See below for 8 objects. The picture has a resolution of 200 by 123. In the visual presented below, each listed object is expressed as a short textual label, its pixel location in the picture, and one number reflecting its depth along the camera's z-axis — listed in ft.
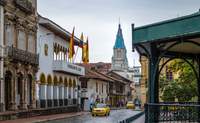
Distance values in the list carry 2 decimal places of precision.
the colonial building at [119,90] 391.81
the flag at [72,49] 202.45
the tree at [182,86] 105.70
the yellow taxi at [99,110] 187.11
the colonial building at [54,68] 189.06
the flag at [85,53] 226.32
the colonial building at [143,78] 263.31
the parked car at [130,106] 316.07
